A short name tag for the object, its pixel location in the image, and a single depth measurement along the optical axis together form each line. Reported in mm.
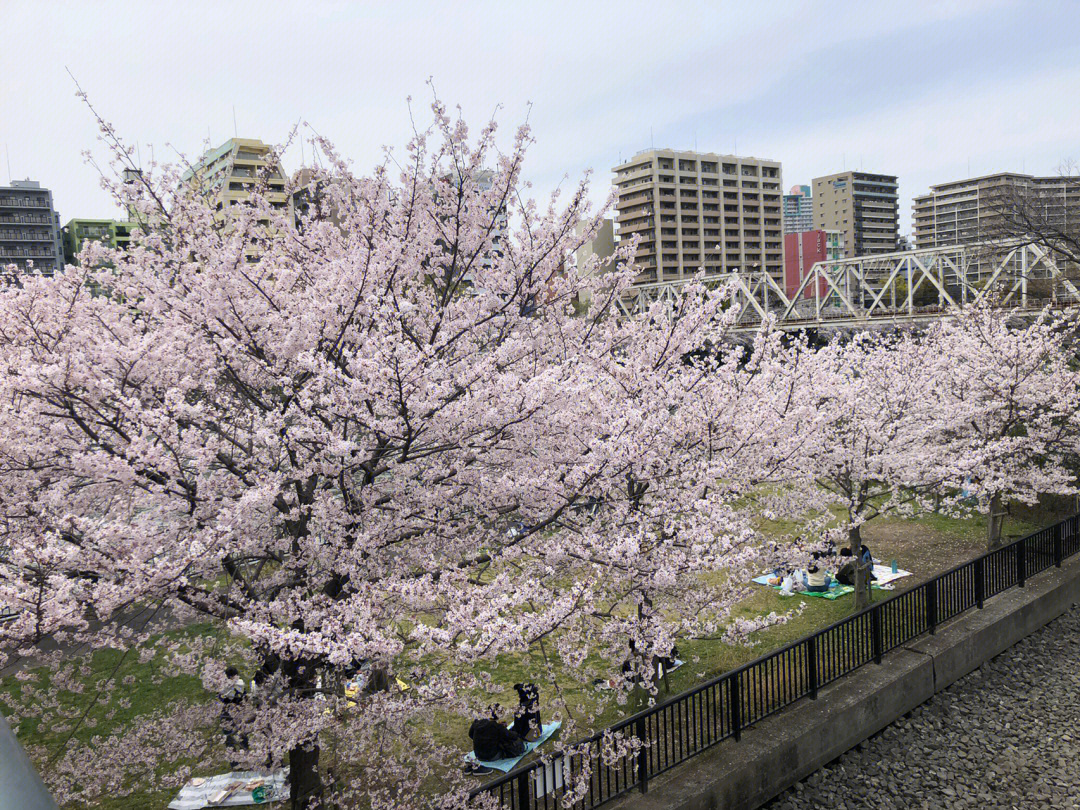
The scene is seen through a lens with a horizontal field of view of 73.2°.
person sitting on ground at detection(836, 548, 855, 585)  12991
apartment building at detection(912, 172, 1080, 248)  132250
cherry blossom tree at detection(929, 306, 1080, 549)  14031
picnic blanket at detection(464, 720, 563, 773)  7758
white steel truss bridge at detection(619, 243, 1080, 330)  29625
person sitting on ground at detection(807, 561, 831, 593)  13086
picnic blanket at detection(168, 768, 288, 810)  7437
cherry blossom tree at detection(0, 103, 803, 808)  5039
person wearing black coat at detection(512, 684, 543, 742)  7691
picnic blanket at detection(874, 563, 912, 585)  13453
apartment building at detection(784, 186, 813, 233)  190325
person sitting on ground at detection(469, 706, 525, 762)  7734
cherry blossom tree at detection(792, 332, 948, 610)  11172
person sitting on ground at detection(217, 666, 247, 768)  5941
